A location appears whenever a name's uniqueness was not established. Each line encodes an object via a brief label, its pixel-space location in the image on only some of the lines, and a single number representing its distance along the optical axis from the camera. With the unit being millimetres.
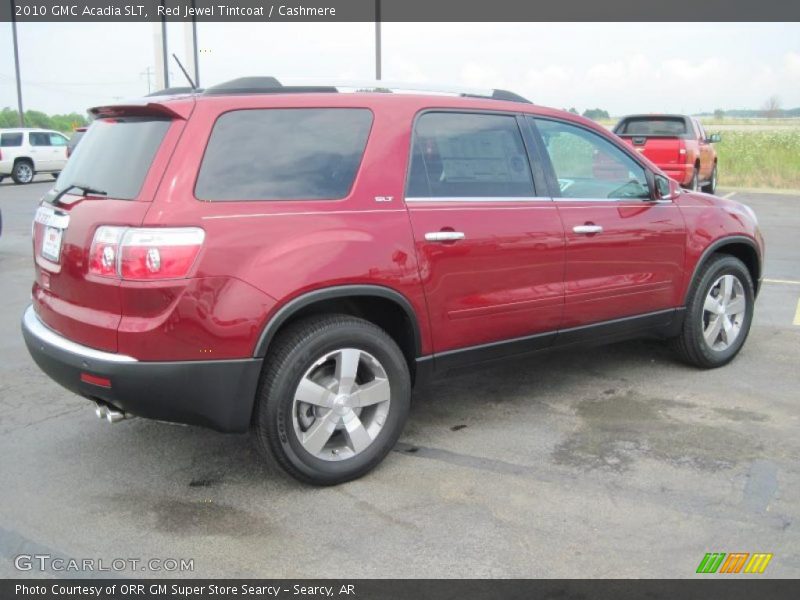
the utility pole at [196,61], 13172
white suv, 24703
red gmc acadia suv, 3346
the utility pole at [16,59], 40312
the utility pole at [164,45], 17562
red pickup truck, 15758
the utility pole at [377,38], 13711
